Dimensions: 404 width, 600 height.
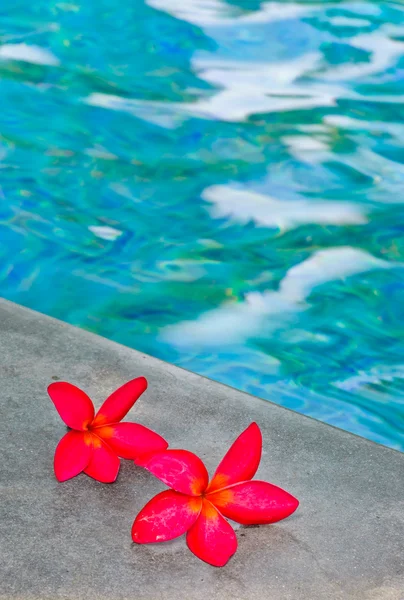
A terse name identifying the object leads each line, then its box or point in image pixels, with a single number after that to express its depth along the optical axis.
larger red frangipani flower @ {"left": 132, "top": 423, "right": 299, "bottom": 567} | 0.97
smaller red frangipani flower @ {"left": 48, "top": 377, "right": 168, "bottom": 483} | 1.02
